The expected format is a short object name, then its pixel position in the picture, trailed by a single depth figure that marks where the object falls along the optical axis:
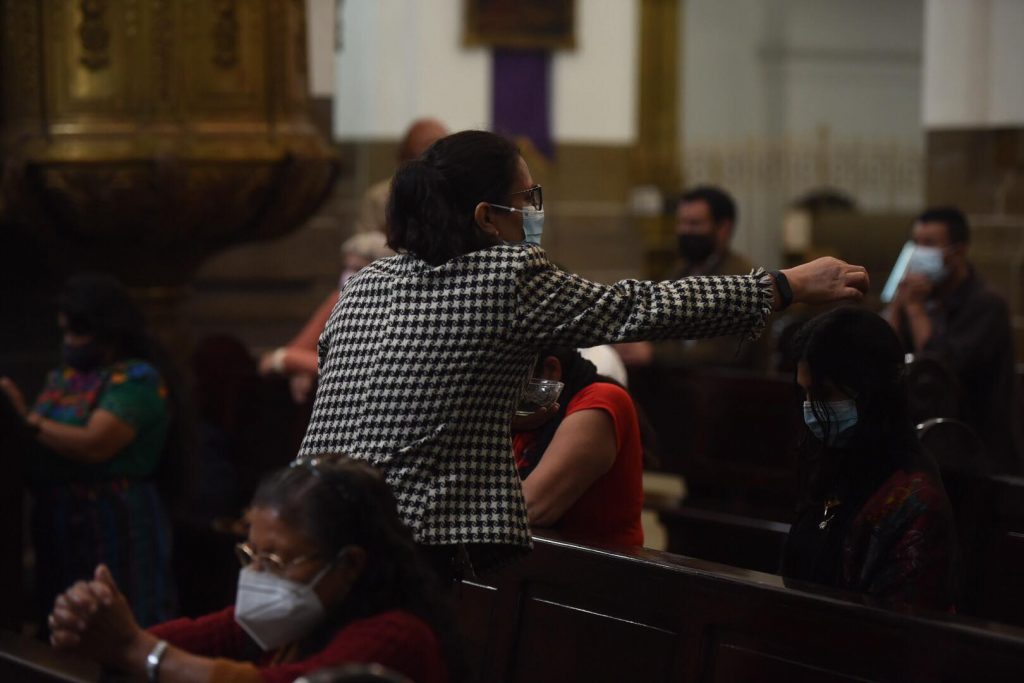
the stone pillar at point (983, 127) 9.18
